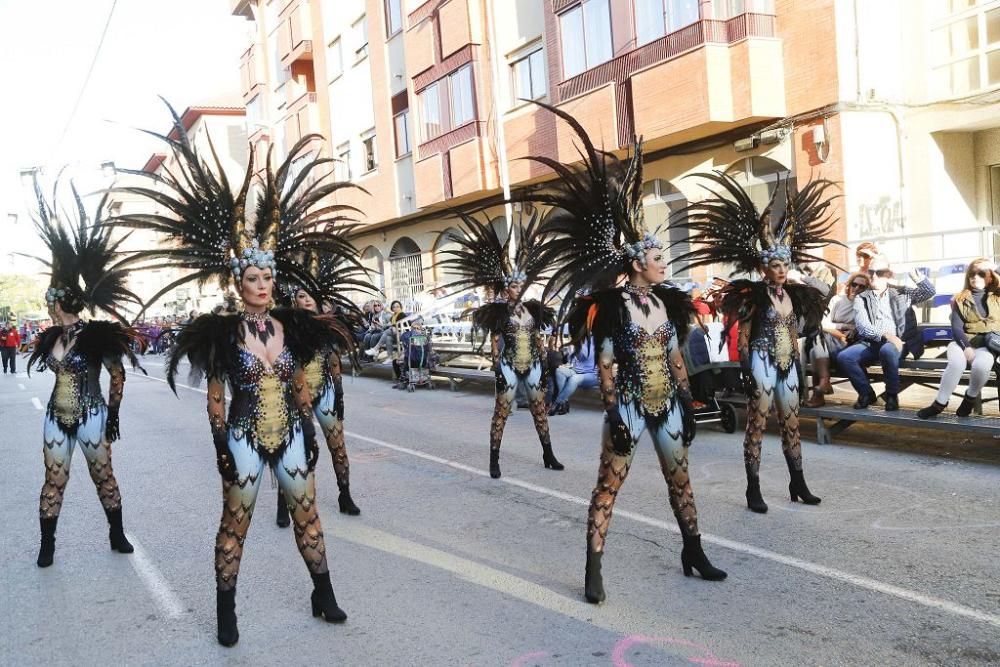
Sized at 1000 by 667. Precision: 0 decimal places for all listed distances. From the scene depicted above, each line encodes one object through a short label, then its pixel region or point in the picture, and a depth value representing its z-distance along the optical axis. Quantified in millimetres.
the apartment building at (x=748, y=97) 15500
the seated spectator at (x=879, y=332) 9375
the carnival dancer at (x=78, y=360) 6301
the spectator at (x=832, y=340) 9867
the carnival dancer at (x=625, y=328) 5121
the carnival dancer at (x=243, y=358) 4688
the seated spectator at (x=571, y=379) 12922
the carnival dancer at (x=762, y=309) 6840
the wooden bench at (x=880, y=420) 8086
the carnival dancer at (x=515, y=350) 8641
